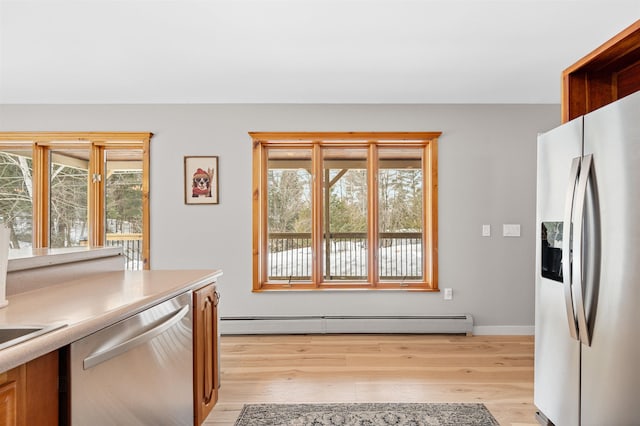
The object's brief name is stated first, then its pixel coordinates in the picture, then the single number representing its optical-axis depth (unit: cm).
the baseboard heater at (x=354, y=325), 370
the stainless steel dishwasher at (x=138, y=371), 109
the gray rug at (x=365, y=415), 218
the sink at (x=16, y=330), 100
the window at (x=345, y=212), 393
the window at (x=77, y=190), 380
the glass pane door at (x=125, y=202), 391
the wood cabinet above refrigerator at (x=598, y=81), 184
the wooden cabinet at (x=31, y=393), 86
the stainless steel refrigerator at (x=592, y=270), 143
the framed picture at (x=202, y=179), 380
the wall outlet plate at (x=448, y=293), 377
